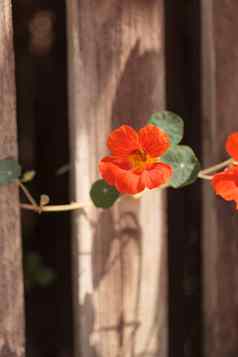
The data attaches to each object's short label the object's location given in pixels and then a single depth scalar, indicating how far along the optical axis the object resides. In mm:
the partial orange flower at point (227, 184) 1391
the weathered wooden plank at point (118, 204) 1478
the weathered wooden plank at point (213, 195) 1517
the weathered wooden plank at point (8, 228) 1440
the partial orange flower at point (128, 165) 1391
